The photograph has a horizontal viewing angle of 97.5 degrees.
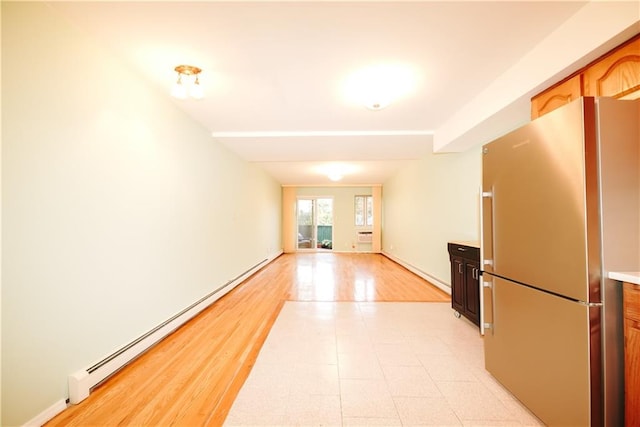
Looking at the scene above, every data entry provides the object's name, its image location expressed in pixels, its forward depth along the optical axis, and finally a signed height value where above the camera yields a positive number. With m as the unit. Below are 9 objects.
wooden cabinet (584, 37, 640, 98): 1.41 +0.79
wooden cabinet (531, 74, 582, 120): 1.74 +0.83
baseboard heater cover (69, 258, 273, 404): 1.69 -1.01
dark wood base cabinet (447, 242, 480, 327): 2.77 -0.65
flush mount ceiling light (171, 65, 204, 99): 2.12 +1.05
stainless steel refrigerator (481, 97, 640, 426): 1.24 -0.15
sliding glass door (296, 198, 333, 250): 9.93 +0.04
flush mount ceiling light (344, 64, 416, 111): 2.20 +1.16
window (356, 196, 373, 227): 9.83 +0.32
